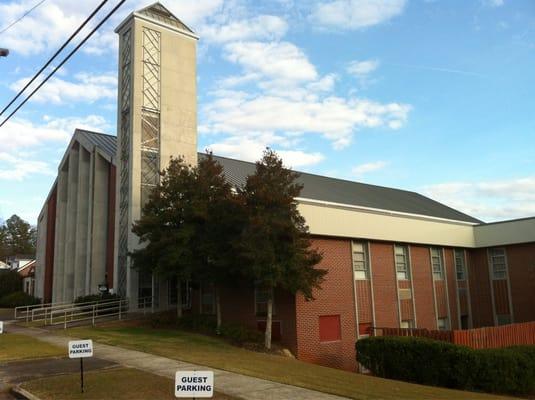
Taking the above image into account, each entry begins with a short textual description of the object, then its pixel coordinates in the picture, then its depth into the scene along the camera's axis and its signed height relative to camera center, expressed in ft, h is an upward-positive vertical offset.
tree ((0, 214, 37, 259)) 385.07 +47.27
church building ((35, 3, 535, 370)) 85.25 +8.58
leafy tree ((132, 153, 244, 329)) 77.36 +10.30
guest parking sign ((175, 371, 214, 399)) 25.90 -4.12
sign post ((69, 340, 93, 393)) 37.37 -3.24
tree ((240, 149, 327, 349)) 68.95 +7.30
